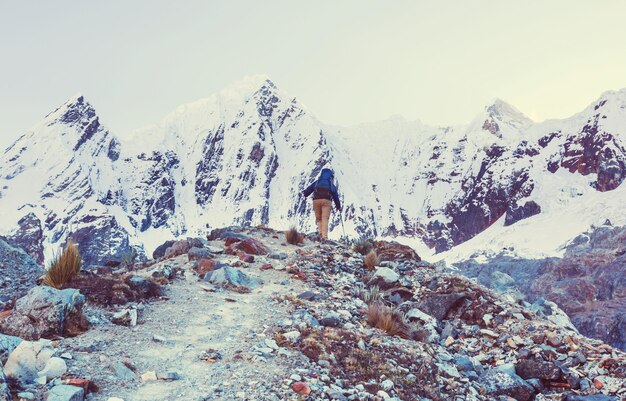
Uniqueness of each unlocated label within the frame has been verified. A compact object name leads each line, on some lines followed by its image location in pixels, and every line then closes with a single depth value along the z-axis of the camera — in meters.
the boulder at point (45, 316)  7.11
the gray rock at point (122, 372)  6.27
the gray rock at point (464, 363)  8.73
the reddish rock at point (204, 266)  12.84
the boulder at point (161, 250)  19.13
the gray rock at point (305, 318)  9.10
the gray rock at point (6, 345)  5.85
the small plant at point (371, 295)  11.59
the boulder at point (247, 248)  15.74
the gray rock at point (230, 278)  11.92
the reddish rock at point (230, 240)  16.88
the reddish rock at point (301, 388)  6.40
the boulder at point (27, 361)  5.62
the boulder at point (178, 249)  15.66
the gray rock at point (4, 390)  4.97
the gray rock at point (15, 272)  11.55
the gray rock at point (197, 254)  14.04
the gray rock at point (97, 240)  189.75
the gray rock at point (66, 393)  5.23
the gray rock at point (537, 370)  8.49
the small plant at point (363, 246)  17.16
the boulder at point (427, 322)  10.25
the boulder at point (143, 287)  10.04
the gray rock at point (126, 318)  8.33
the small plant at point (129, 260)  14.87
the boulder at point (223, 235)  18.07
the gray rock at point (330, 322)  9.33
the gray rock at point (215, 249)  15.49
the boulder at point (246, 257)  14.57
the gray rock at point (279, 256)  15.24
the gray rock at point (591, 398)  7.47
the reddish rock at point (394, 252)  16.63
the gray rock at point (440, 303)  11.73
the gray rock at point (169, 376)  6.43
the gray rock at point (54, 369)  5.82
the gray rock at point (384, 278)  13.27
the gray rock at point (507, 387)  8.12
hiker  18.77
